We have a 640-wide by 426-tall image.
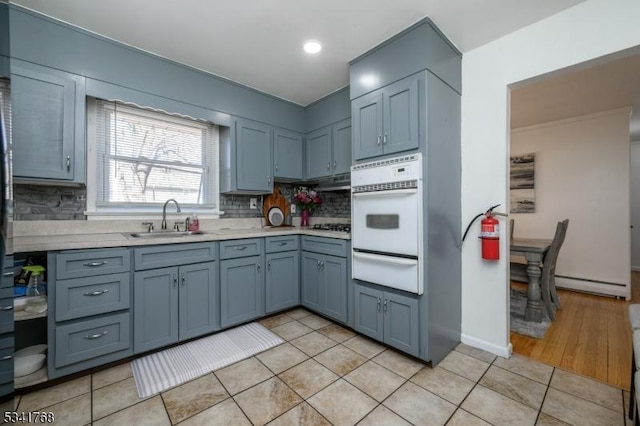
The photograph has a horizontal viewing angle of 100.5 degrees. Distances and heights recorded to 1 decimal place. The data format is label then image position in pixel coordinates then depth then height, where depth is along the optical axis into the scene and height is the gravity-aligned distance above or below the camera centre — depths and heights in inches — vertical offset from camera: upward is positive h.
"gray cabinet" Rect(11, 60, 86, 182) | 72.2 +26.1
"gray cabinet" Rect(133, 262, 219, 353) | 80.7 -29.5
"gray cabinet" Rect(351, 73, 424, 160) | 79.7 +30.5
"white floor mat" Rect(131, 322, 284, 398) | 72.0 -44.7
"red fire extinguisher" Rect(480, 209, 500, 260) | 82.1 -7.6
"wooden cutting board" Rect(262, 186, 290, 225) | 137.5 +5.6
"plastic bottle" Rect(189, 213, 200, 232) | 108.3 -4.1
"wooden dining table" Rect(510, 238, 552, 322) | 107.3 -26.0
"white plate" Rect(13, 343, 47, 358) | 70.9 -36.7
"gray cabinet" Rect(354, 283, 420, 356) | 79.9 -33.9
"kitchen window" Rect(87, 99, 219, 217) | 94.0 +21.3
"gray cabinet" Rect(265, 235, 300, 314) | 111.4 -26.1
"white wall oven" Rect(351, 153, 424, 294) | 78.4 -3.1
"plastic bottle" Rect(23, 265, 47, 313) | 67.7 -20.8
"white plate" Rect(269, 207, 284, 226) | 137.9 -1.3
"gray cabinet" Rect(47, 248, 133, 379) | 68.2 -25.7
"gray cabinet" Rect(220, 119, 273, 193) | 115.8 +25.3
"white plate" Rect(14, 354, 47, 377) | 66.4 -37.7
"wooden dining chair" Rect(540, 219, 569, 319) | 111.9 -22.9
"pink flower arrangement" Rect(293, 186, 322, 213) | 139.9 +8.1
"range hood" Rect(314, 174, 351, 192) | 117.7 +14.1
